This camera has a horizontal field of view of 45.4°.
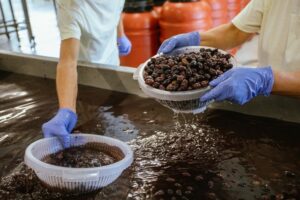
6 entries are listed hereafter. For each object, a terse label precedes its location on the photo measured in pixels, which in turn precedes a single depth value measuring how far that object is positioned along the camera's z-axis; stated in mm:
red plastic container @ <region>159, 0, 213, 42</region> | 3480
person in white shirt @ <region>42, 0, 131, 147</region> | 1467
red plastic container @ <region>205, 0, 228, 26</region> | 3875
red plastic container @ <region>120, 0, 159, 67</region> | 3695
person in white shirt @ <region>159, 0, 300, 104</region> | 1312
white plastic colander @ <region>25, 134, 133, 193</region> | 1088
